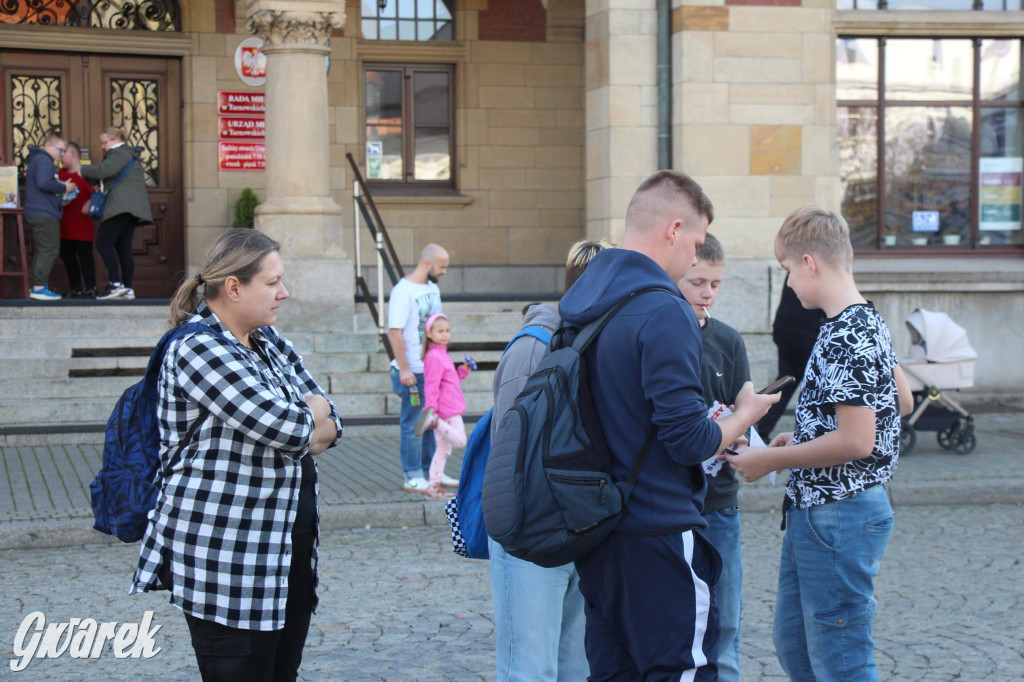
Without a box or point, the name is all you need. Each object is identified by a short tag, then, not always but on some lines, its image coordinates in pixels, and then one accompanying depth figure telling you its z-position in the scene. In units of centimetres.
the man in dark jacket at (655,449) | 288
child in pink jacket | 799
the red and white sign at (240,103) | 1411
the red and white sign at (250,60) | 1393
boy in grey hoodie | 351
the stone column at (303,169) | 1178
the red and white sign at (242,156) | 1416
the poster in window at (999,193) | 1352
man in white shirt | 833
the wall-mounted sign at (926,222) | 1350
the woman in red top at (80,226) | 1284
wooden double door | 1380
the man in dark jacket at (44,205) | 1226
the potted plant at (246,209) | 1366
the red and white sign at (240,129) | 1412
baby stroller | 994
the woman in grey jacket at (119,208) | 1230
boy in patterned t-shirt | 345
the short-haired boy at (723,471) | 393
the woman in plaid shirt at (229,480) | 321
